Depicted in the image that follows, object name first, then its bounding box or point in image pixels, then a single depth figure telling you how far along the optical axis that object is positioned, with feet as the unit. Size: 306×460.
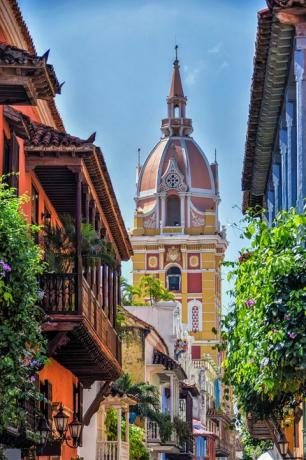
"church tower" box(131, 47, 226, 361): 352.28
